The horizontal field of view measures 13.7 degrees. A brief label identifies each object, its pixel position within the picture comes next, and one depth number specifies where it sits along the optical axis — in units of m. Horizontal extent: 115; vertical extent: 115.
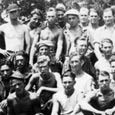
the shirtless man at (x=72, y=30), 10.14
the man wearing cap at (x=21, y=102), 8.56
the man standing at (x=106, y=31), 9.91
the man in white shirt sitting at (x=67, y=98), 8.27
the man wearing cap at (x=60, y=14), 10.73
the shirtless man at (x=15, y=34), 10.25
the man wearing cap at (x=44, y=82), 8.87
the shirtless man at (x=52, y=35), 10.17
